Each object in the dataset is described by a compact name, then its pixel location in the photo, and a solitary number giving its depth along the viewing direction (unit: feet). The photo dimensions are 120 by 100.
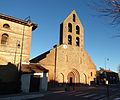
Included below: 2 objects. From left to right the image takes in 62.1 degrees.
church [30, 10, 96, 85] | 64.36
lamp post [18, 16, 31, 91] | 48.20
